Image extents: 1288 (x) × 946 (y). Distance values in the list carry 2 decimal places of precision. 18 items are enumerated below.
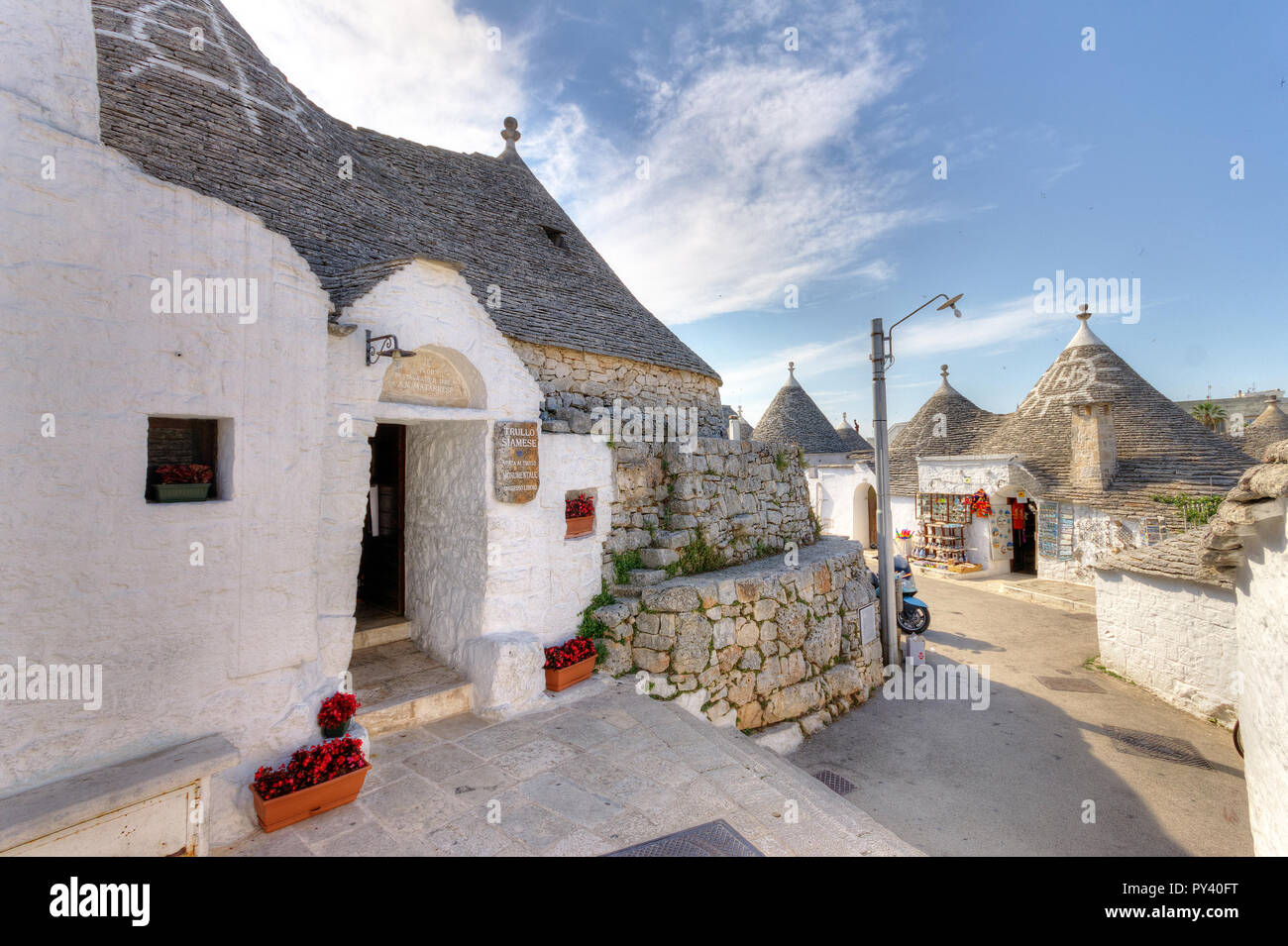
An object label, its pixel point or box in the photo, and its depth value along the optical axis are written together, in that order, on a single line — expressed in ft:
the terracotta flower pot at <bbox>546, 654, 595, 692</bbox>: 17.84
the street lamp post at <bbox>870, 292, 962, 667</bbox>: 29.66
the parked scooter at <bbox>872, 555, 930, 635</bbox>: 34.04
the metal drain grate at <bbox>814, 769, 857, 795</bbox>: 19.60
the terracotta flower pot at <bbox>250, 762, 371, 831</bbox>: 10.84
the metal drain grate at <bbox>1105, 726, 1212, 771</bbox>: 21.95
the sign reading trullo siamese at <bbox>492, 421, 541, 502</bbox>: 17.33
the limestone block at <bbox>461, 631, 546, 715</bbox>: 16.28
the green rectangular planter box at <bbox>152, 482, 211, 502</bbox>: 10.55
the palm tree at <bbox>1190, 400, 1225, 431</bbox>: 109.09
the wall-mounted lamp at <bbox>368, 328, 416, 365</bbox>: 14.08
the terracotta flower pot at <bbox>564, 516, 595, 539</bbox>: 20.02
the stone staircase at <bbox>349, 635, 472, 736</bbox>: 15.26
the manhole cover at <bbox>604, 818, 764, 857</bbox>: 10.69
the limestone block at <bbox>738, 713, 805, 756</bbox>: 22.26
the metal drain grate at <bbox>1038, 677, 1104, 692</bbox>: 28.27
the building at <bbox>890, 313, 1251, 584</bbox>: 43.52
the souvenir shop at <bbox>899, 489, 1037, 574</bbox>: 52.47
